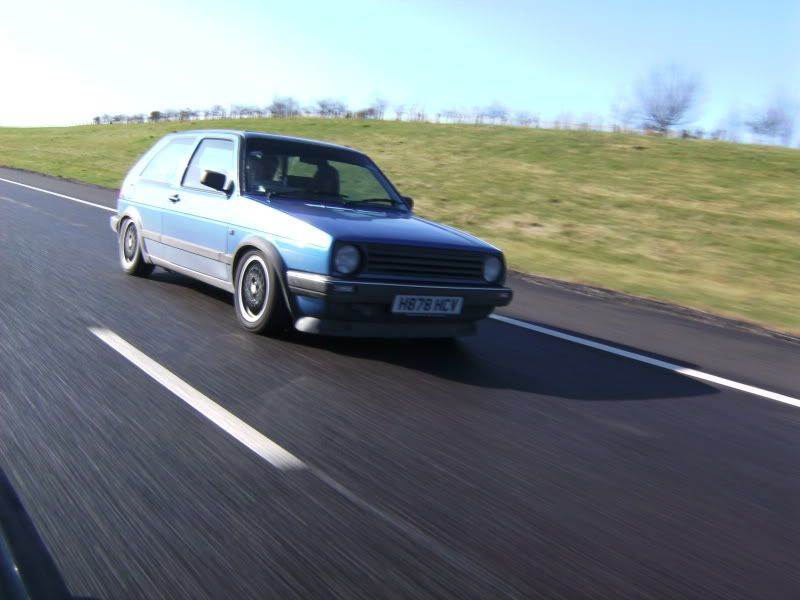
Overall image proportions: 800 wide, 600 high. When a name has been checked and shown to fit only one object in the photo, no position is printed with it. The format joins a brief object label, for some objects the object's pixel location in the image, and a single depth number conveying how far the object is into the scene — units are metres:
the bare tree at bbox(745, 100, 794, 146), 62.31
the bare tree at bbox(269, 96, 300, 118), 54.69
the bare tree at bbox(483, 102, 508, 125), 44.78
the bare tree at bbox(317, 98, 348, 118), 54.09
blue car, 5.59
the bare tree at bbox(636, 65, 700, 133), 61.44
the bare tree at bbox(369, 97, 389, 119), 51.46
